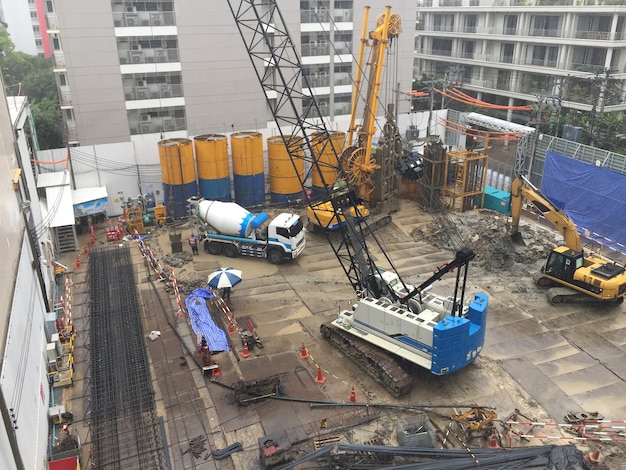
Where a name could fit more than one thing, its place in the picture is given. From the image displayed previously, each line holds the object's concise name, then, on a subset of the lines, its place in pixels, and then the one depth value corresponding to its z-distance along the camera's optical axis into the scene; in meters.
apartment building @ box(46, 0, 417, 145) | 29.77
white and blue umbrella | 19.83
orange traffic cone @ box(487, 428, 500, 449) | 13.54
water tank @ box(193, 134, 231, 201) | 29.38
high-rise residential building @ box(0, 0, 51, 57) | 81.44
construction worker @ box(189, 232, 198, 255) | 25.58
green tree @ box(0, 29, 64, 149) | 38.09
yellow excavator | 19.56
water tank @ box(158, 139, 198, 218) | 28.72
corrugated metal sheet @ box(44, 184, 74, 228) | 23.89
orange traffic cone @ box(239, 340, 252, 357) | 17.70
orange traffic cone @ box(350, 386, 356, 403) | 15.28
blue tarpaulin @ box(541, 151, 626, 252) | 26.11
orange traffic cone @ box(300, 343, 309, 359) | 17.57
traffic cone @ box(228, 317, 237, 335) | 19.11
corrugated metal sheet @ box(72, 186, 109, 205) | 27.94
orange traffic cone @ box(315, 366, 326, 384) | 16.23
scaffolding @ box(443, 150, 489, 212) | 29.75
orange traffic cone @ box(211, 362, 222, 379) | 16.55
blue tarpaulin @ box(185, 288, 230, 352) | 18.16
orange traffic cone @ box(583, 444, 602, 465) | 12.98
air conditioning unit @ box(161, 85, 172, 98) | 32.28
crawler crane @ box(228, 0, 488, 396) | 15.13
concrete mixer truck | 23.94
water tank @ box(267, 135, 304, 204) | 31.03
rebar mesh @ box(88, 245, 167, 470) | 13.39
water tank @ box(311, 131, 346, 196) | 32.22
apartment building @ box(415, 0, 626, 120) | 44.28
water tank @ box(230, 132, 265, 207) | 30.39
